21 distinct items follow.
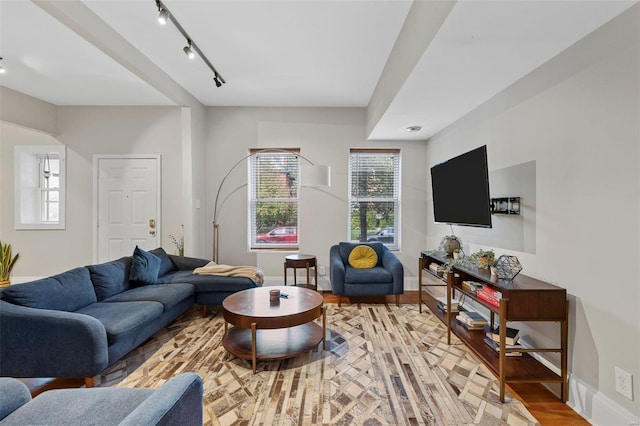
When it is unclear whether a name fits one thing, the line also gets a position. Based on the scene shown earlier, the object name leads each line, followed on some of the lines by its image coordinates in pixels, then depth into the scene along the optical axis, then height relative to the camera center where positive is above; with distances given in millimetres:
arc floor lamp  3795 +502
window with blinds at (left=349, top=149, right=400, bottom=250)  4645 +266
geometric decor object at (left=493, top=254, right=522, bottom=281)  2068 -405
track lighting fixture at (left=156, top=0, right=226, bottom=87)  2238 +1634
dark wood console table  1855 -682
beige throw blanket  3396 -707
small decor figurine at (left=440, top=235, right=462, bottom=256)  3150 -346
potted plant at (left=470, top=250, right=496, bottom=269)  2381 -389
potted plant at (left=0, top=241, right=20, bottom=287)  4074 -720
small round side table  3939 -689
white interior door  4285 +132
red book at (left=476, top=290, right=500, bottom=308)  2025 -639
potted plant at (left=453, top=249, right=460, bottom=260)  3012 -438
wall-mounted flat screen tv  2387 +227
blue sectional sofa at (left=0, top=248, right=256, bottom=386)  1918 -809
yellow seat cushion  3988 -625
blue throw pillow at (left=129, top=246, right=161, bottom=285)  3100 -607
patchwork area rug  1757 -1243
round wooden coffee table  2242 -874
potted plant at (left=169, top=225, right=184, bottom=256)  4180 -438
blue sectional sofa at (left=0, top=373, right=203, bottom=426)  956 -812
